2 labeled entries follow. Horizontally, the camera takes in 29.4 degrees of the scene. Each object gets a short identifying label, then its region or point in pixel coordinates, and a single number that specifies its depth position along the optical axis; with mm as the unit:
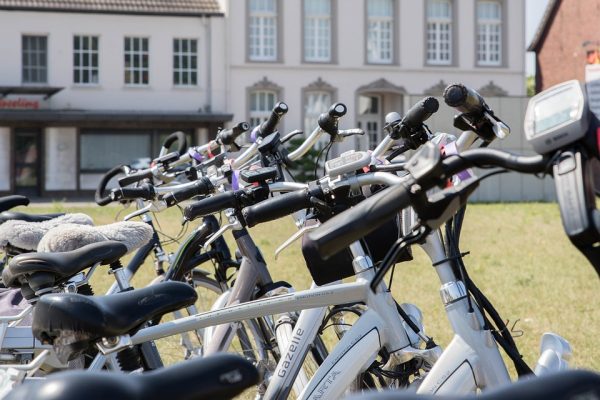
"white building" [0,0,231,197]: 39531
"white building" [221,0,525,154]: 42000
